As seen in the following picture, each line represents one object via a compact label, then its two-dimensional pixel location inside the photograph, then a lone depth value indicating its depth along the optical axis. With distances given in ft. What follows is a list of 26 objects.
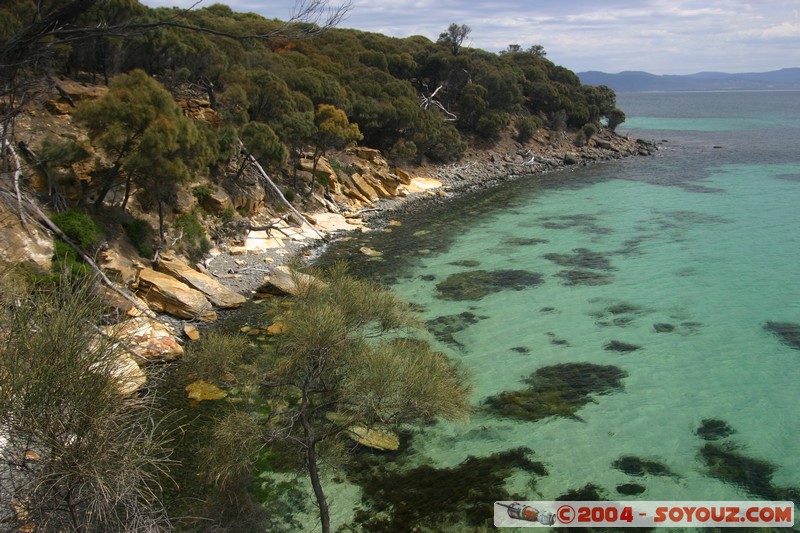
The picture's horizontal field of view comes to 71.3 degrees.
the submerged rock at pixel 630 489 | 41.96
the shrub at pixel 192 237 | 87.81
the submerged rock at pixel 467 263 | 98.25
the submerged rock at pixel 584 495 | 41.34
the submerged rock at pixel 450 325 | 69.05
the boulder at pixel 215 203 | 98.99
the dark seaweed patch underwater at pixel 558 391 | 52.90
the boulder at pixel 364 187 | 140.56
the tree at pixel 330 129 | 123.15
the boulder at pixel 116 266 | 69.87
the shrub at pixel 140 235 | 79.90
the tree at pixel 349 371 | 34.24
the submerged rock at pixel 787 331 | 67.34
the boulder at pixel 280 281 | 77.41
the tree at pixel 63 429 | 19.64
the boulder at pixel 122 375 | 22.05
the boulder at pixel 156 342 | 57.82
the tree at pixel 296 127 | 116.26
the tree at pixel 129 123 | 72.38
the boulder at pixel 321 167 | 129.50
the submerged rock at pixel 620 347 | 65.72
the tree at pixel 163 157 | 73.15
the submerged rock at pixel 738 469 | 42.42
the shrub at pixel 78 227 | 68.59
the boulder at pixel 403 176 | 155.75
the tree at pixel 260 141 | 106.42
